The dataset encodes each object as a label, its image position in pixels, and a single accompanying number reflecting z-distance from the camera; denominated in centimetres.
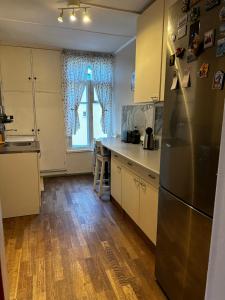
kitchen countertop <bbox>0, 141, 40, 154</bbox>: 269
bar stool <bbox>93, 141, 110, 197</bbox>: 336
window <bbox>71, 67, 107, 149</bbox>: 450
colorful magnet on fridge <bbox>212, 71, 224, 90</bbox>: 98
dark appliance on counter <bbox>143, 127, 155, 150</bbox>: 287
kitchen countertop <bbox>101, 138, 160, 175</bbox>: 203
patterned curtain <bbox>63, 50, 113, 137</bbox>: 423
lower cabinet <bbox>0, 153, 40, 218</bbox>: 271
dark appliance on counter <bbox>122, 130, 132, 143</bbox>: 352
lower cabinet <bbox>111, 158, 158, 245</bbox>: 201
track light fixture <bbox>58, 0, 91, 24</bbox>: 222
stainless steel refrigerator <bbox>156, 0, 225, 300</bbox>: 105
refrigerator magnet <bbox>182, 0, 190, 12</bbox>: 121
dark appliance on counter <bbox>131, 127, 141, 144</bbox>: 342
